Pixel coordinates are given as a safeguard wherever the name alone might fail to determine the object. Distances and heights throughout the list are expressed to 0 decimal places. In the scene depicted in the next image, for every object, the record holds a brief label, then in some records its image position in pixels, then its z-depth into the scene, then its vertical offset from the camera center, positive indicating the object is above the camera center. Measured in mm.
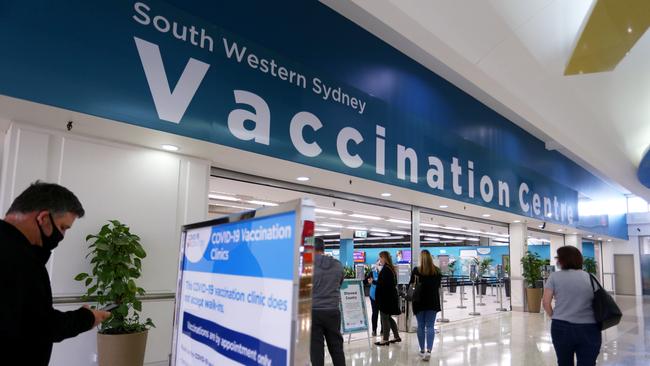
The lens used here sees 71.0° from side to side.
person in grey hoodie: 4129 -566
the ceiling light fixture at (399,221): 13555 +843
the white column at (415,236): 8930 +265
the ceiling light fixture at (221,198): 7070 +742
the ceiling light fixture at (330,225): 14916 +744
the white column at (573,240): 16531 +510
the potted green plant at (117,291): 3889 -430
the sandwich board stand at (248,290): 1108 -131
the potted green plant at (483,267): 18416 -626
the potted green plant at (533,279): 12305 -709
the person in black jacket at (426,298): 5922 -620
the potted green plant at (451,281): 14864 -1030
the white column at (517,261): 12750 -243
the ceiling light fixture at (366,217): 12092 +854
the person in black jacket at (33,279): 1572 -144
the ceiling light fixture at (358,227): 16547 +748
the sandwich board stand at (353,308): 6714 -909
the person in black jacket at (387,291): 6996 -646
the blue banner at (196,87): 3449 +1497
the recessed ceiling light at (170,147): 4675 +977
